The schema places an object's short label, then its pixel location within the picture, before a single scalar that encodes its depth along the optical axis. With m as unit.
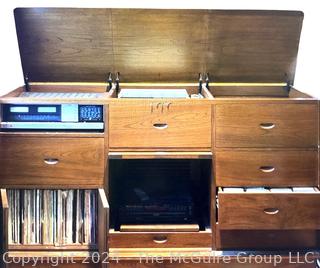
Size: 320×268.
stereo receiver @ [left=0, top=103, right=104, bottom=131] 1.79
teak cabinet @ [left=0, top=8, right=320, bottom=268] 1.77
